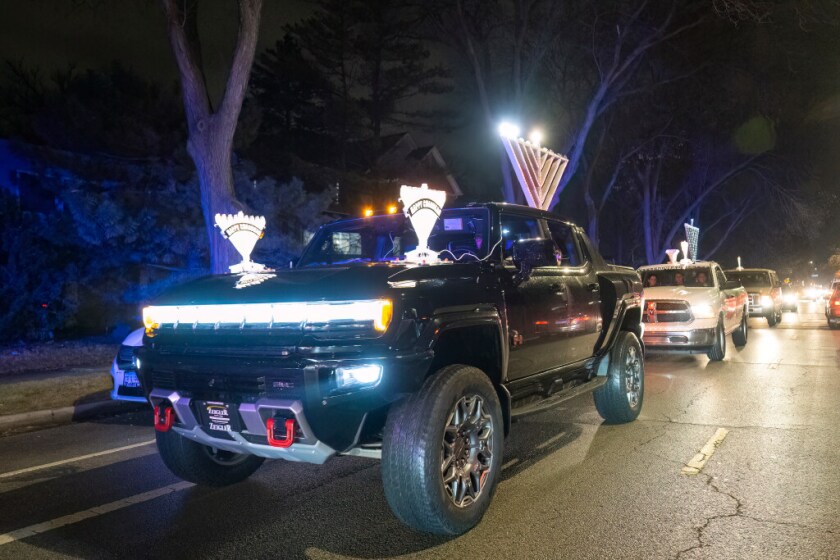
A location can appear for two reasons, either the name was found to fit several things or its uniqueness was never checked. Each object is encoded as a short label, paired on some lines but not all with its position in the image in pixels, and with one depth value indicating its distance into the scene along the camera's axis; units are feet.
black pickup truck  12.17
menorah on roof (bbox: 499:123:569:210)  50.61
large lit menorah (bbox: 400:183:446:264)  16.79
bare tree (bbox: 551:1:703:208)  61.57
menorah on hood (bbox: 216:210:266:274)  23.22
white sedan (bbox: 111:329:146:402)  25.13
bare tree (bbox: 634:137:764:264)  96.02
